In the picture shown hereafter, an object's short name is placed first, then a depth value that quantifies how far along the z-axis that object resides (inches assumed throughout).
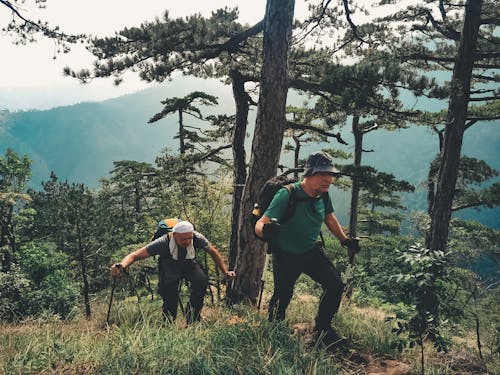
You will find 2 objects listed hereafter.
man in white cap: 185.0
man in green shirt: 148.3
